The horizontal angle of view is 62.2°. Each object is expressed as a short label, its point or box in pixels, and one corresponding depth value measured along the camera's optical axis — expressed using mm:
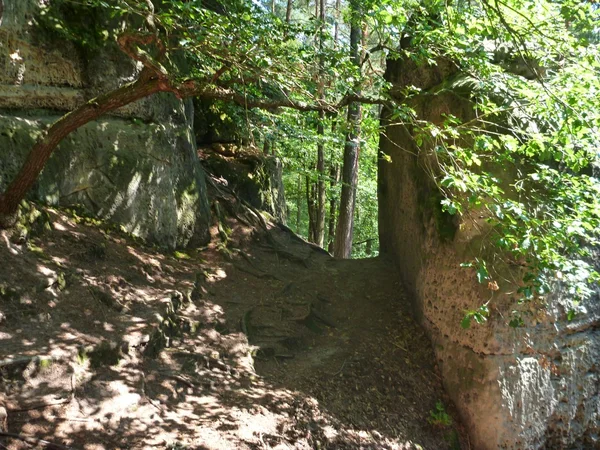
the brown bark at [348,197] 12578
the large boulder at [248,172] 12305
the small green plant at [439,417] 7016
